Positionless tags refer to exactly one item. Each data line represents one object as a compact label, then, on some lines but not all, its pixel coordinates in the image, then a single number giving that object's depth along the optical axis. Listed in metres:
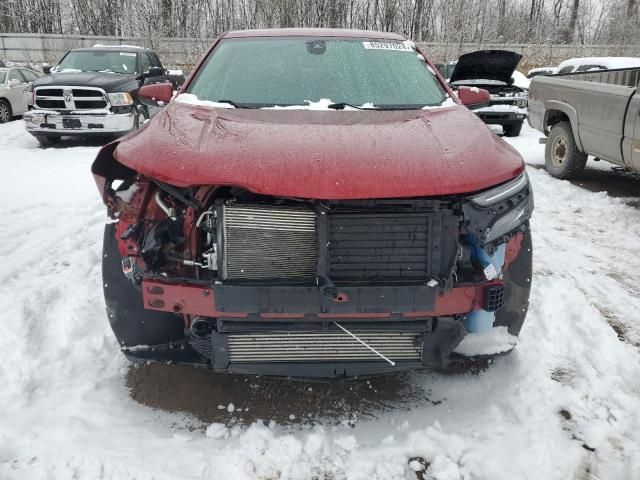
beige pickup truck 6.17
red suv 2.22
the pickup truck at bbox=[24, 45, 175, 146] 9.24
